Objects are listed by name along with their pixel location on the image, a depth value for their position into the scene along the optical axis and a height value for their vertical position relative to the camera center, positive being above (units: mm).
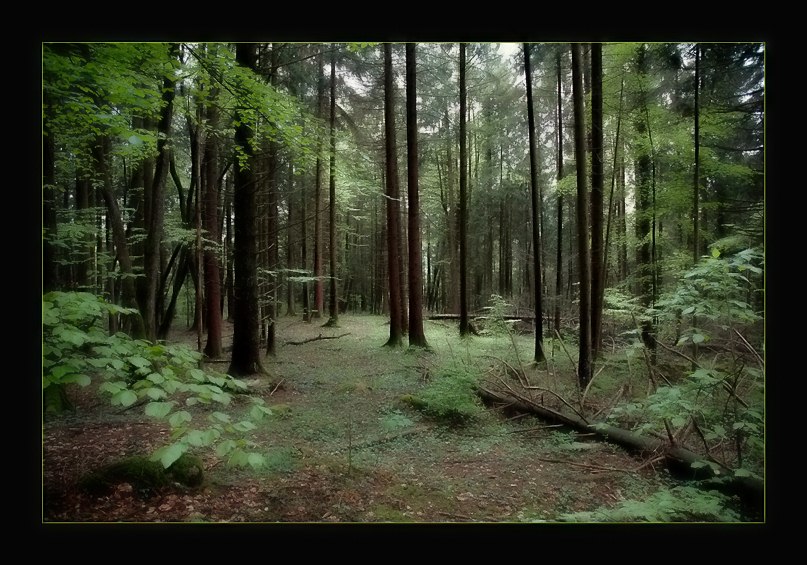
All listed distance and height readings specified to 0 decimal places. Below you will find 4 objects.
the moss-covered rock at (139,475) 2457 -1297
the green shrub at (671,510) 2588 -1646
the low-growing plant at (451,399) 3688 -1214
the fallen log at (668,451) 2691 -1472
